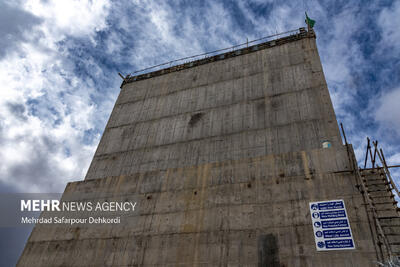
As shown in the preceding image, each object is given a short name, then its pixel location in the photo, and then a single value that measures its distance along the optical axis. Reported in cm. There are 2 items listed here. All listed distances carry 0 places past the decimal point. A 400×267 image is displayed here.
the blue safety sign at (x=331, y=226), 992
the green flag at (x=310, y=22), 2297
